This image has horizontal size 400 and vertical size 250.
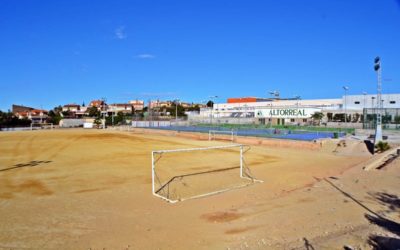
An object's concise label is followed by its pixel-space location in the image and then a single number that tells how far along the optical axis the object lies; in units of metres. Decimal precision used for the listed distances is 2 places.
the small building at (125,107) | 191.60
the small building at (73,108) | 193.20
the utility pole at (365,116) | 44.42
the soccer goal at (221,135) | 37.28
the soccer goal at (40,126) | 77.05
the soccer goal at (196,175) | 11.97
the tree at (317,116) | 65.49
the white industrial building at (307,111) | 53.31
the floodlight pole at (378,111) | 25.23
